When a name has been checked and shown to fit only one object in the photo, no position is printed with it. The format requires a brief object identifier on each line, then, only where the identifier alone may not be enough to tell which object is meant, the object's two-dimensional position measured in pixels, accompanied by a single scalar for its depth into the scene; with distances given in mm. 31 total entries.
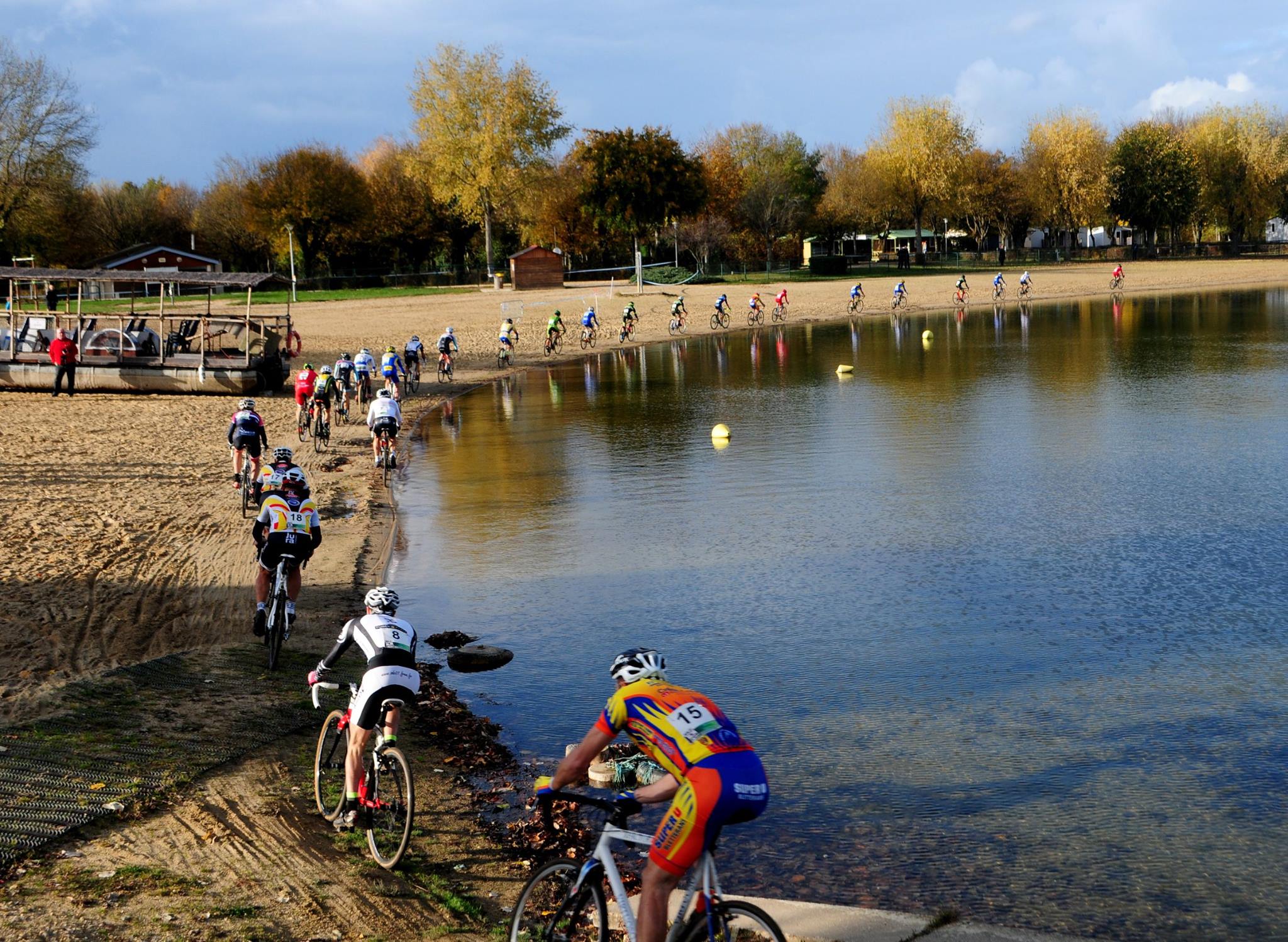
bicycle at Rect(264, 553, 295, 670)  12133
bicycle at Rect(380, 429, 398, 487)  23219
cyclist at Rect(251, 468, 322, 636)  12336
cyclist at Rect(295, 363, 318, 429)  25766
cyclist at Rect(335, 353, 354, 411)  29922
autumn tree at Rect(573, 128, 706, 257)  88125
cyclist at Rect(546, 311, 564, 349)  49750
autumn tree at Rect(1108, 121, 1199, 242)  114062
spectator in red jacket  35969
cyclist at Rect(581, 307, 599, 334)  51312
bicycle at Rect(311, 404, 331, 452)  26109
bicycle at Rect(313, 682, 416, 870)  7922
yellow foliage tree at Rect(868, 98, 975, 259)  108000
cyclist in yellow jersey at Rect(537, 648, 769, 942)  5562
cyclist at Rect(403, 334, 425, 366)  38031
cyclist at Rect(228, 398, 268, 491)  18125
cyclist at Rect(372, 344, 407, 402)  29703
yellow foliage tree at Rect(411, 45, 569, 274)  93688
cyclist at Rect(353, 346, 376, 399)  30828
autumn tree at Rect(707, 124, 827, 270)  101125
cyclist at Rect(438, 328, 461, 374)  40344
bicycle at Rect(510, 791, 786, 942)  5457
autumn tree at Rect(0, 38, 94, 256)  79875
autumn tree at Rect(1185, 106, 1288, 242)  115438
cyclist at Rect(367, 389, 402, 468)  22756
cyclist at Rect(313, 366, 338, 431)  25750
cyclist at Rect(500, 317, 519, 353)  45156
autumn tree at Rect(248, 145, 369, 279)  96125
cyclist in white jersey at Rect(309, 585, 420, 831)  8070
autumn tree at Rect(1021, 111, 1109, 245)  110375
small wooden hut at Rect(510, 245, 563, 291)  86000
